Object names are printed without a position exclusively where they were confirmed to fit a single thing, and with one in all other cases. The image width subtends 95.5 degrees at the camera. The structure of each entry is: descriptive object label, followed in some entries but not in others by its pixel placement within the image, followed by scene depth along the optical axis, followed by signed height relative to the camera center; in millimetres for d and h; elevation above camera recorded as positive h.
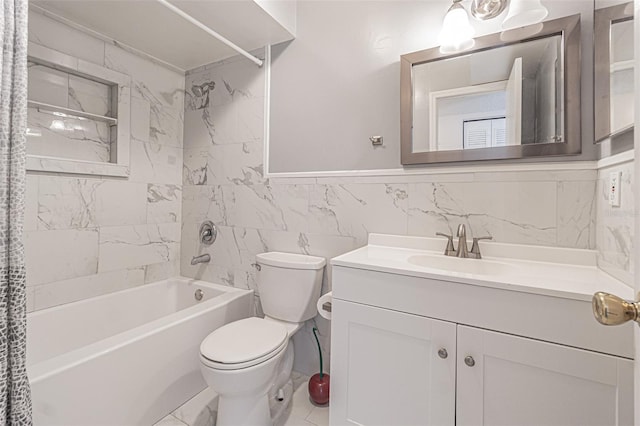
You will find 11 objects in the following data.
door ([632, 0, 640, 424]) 505 +42
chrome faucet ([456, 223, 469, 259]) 1337 -139
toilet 1222 -600
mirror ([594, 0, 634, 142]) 890 +495
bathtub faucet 2180 -354
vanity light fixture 1205 +853
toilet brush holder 1565 -957
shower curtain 862 -5
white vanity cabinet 839 -476
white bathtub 1146 -700
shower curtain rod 1455 +1025
